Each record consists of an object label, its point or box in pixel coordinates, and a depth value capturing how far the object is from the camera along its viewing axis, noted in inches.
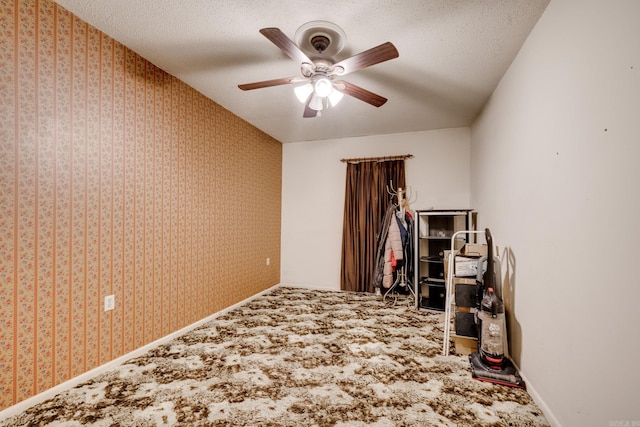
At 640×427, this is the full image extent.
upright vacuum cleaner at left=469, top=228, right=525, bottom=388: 76.1
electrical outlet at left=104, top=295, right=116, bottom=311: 81.8
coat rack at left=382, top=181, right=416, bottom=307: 152.9
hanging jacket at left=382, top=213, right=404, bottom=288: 150.1
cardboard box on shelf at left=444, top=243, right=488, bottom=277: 95.7
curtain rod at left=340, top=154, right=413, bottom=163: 169.6
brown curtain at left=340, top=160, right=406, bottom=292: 171.2
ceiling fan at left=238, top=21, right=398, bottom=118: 68.8
